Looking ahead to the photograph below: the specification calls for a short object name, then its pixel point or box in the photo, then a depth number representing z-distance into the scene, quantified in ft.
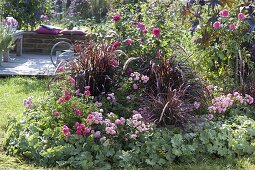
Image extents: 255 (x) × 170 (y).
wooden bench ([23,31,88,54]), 33.39
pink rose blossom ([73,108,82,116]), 13.33
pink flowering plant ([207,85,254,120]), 15.16
